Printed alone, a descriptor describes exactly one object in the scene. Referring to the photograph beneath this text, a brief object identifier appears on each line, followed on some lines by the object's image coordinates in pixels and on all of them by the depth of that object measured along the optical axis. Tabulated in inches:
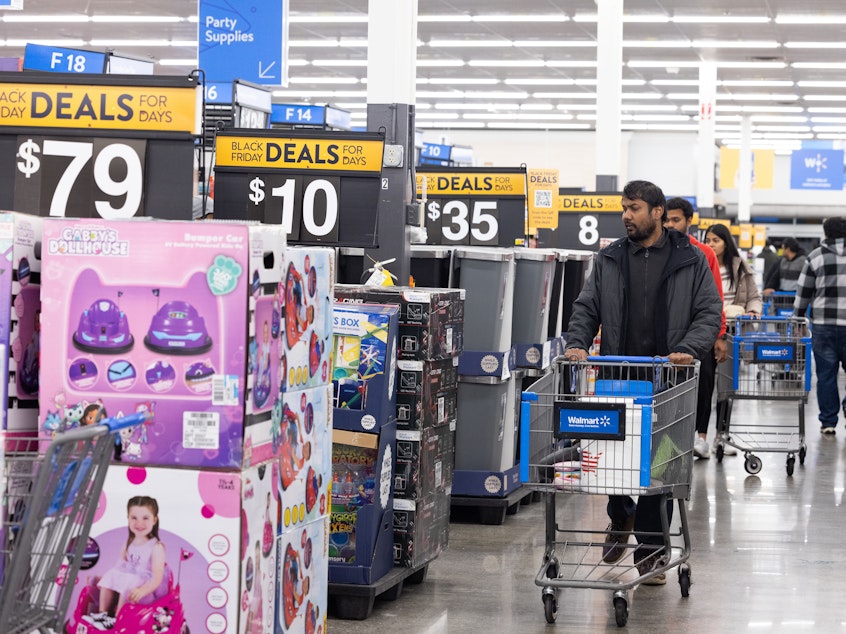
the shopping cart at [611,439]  181.8
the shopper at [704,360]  301.4
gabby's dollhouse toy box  118.7
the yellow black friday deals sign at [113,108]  165.2
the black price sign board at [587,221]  483.2
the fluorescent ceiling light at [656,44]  752.3
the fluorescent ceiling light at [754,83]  911.0
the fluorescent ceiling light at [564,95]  998.2
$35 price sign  360.5
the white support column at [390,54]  259.4
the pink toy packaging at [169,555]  119.9
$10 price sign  229.1
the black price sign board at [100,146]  161.9
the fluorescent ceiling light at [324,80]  935.7
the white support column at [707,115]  769.6
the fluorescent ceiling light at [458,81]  916.0
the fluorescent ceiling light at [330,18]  675.6
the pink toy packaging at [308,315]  135.4
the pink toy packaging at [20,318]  119.8
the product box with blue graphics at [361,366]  188.7
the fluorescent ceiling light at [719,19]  674.2
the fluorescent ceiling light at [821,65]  821.9
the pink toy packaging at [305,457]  136.2
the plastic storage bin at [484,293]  260.1
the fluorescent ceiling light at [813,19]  668.7
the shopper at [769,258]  778.1
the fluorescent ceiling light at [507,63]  827.4
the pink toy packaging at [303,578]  136.8
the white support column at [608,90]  511.2
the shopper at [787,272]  660.1
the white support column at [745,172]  1120.2
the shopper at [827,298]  403.5
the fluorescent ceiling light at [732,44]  753.0
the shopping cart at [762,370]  340.8
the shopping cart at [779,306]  625.2
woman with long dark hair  361.7
